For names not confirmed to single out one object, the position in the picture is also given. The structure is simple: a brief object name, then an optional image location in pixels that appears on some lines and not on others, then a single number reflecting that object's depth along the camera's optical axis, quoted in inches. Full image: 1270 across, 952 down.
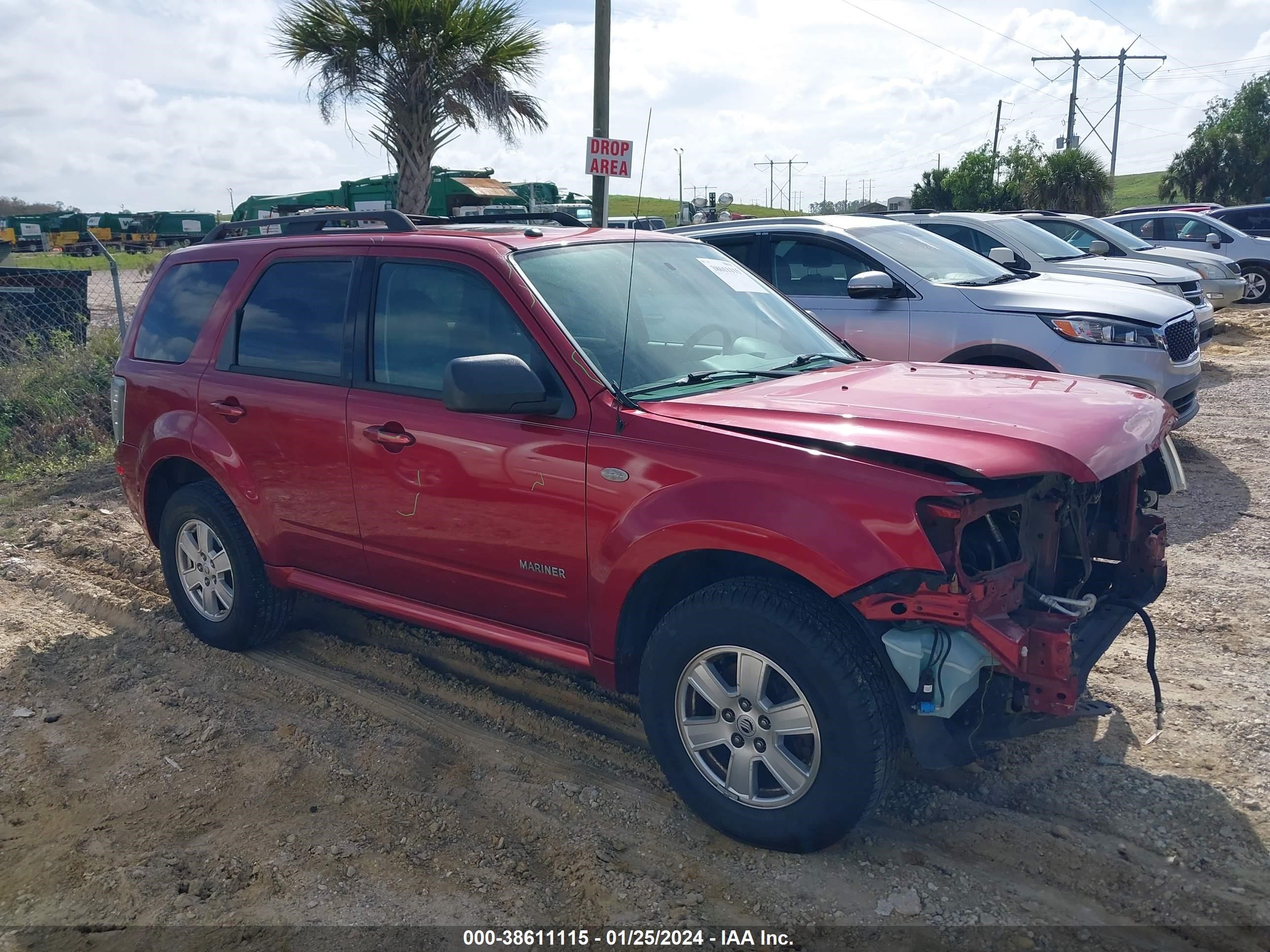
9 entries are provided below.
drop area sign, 370.3
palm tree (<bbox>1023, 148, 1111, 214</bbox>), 1268.5
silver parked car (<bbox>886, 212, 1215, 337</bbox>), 411.5
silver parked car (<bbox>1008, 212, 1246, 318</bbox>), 554.9
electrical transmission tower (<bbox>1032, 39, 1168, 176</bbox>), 1752.0
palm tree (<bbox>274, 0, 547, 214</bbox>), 529.0
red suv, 118.7
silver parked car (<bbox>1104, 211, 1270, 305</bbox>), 720.3
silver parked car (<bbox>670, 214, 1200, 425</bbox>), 271.6
